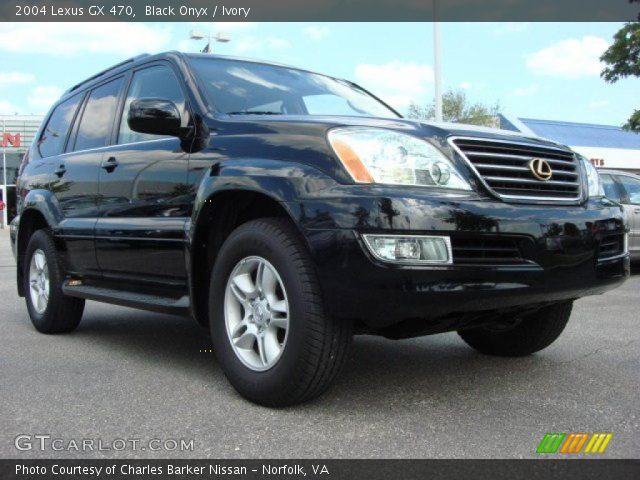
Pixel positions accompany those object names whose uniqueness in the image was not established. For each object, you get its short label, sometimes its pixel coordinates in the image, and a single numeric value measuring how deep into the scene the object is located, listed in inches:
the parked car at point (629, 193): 361.7
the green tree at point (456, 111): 1211.9
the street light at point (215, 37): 589.9
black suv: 109.5
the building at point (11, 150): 1456.7
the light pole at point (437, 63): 579.8
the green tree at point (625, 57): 723.4
